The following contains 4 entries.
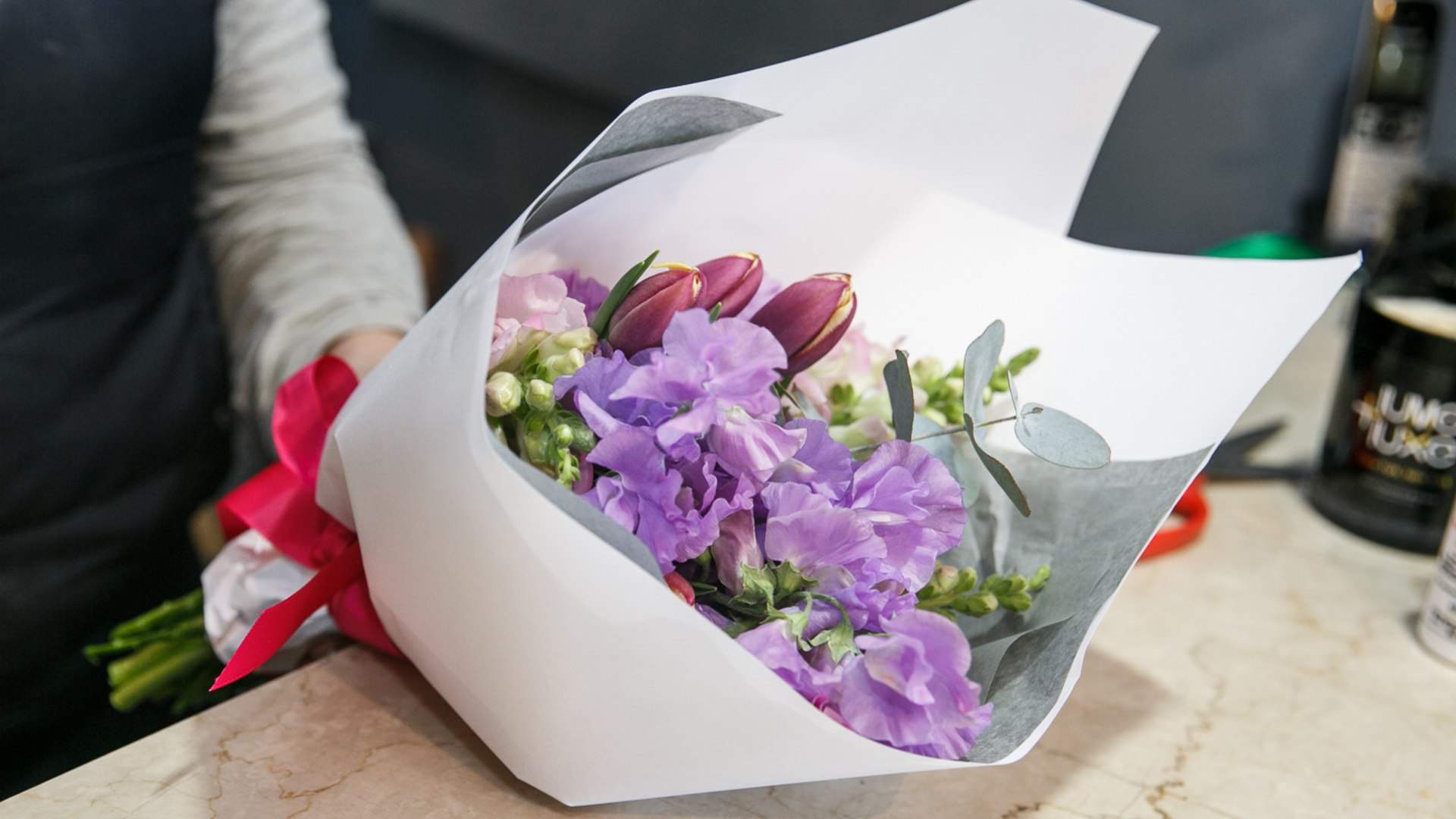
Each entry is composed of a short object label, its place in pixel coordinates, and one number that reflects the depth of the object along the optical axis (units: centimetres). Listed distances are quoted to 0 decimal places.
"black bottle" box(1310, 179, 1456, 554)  64
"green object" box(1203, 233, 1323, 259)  87
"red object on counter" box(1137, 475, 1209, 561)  66
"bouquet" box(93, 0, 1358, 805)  36
